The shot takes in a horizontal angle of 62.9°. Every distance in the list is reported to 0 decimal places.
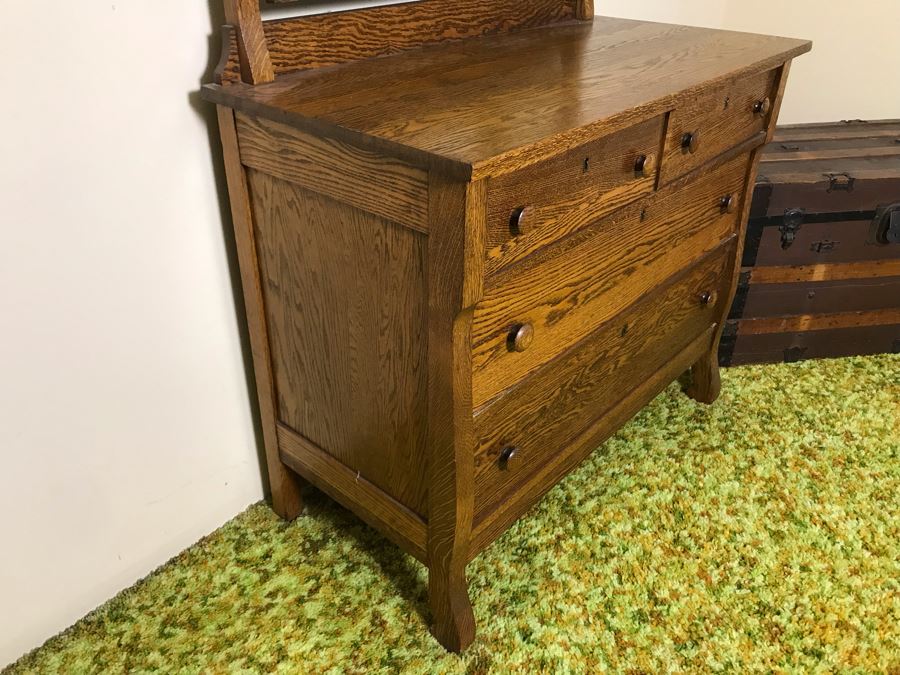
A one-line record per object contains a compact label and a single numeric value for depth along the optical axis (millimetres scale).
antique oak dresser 1054
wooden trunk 1980
